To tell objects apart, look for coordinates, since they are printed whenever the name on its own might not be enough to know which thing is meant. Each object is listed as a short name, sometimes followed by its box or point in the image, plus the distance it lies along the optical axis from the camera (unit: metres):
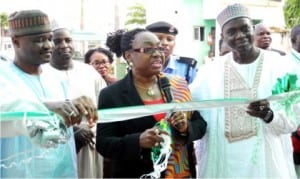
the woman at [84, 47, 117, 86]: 5.35
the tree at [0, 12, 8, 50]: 30.16
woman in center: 3.11
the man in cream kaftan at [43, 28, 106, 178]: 3.74
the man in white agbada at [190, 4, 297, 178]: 3.39
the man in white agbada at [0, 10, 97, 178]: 2.67
